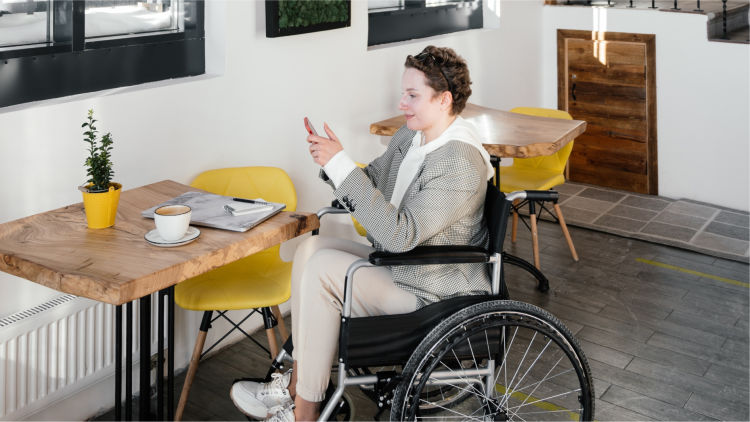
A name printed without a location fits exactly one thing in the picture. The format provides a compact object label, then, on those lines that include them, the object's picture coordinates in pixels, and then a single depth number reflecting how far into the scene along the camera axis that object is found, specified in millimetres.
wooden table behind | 3314
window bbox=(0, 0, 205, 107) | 2473
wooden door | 5078
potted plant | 2178
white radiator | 2361
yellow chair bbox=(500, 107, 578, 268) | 3914
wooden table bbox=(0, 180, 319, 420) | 1877
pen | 2363
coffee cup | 2078
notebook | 2211
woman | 2141
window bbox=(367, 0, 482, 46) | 4012
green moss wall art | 3105
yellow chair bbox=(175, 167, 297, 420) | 2564
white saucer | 2076
